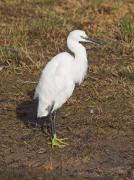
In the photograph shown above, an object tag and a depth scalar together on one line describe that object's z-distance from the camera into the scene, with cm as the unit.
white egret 1652
